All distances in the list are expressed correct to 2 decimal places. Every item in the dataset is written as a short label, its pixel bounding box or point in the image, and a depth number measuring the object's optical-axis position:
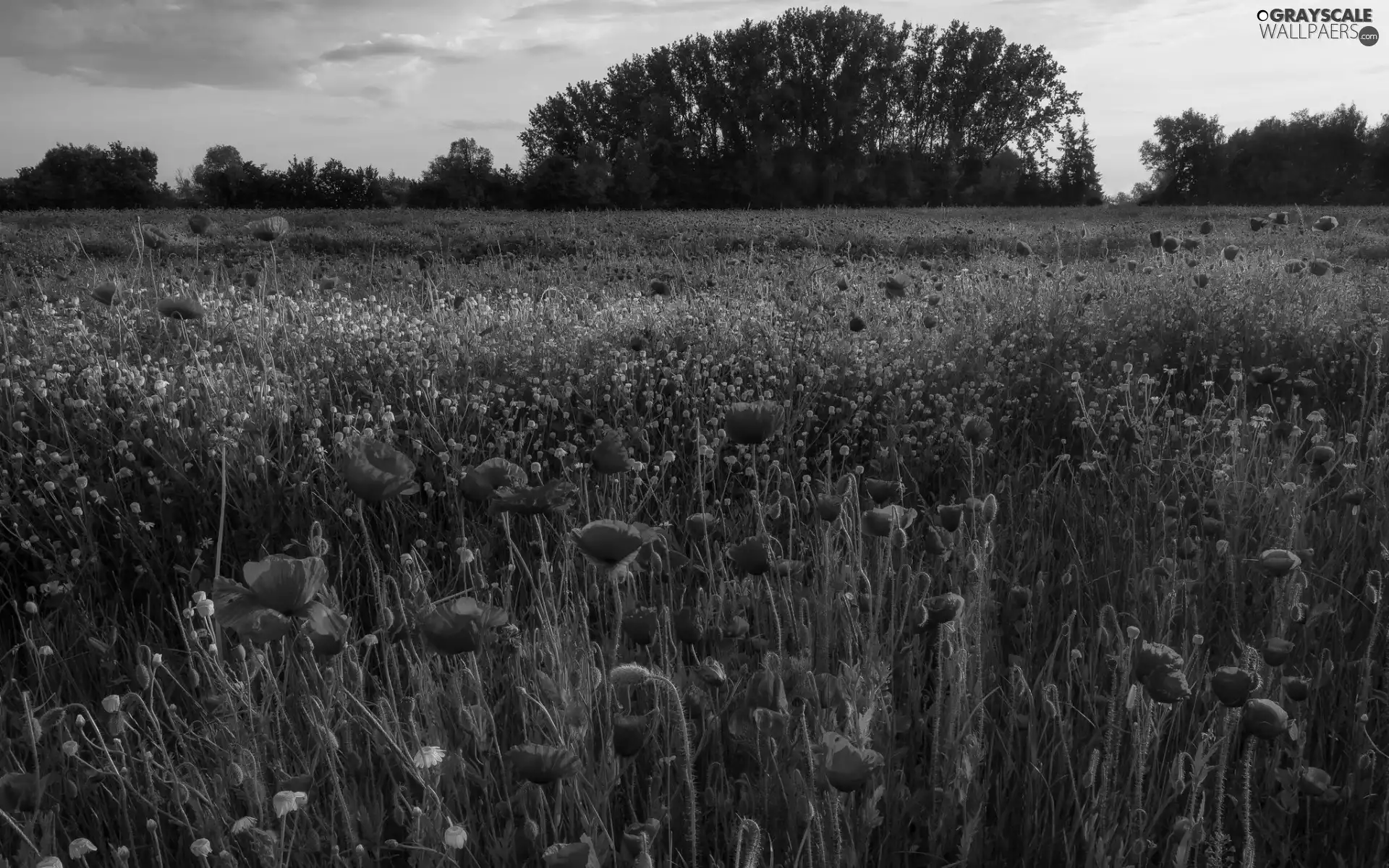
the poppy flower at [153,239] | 4.34
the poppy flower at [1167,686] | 1.33
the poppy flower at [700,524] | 1.92
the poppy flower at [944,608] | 1.54
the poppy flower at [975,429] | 2.53
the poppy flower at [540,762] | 1.29
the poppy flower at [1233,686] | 1.36
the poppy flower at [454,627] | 1.40
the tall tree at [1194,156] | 48.16
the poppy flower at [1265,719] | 1.37
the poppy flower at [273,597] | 1.35
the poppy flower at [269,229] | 4.00
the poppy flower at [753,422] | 1.88
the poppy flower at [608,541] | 1.49
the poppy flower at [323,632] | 1.46
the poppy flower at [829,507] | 1.90
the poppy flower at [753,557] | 1.73
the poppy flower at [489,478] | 1.72
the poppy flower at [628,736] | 1.47
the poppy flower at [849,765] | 1.19
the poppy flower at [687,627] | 1.74
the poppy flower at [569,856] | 1.15
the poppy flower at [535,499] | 1.62
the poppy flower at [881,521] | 1.80
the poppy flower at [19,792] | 1.45
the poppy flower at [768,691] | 1.50
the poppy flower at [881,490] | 2.03
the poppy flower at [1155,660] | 1.36
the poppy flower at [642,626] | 1.58
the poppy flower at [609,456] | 1.89
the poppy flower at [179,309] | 3.09
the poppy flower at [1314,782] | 1.56
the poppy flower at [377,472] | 1.60
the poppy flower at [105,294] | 3.51
